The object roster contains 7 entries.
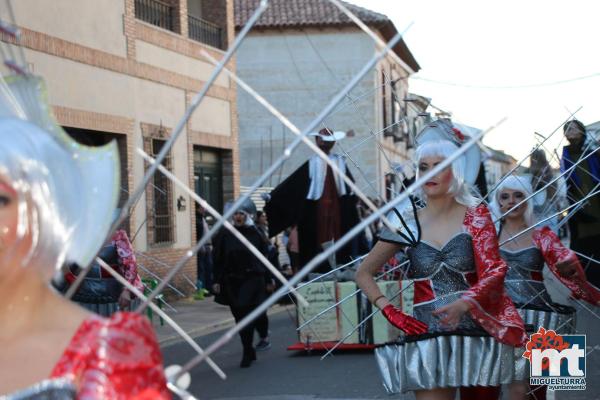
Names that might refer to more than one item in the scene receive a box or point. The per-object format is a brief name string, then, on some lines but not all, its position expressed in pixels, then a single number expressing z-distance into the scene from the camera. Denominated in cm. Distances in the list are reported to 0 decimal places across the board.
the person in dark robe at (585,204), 906
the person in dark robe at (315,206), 1252
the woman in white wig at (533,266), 706
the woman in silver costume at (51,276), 228
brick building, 1752
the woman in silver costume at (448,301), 527
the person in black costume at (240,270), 1205
